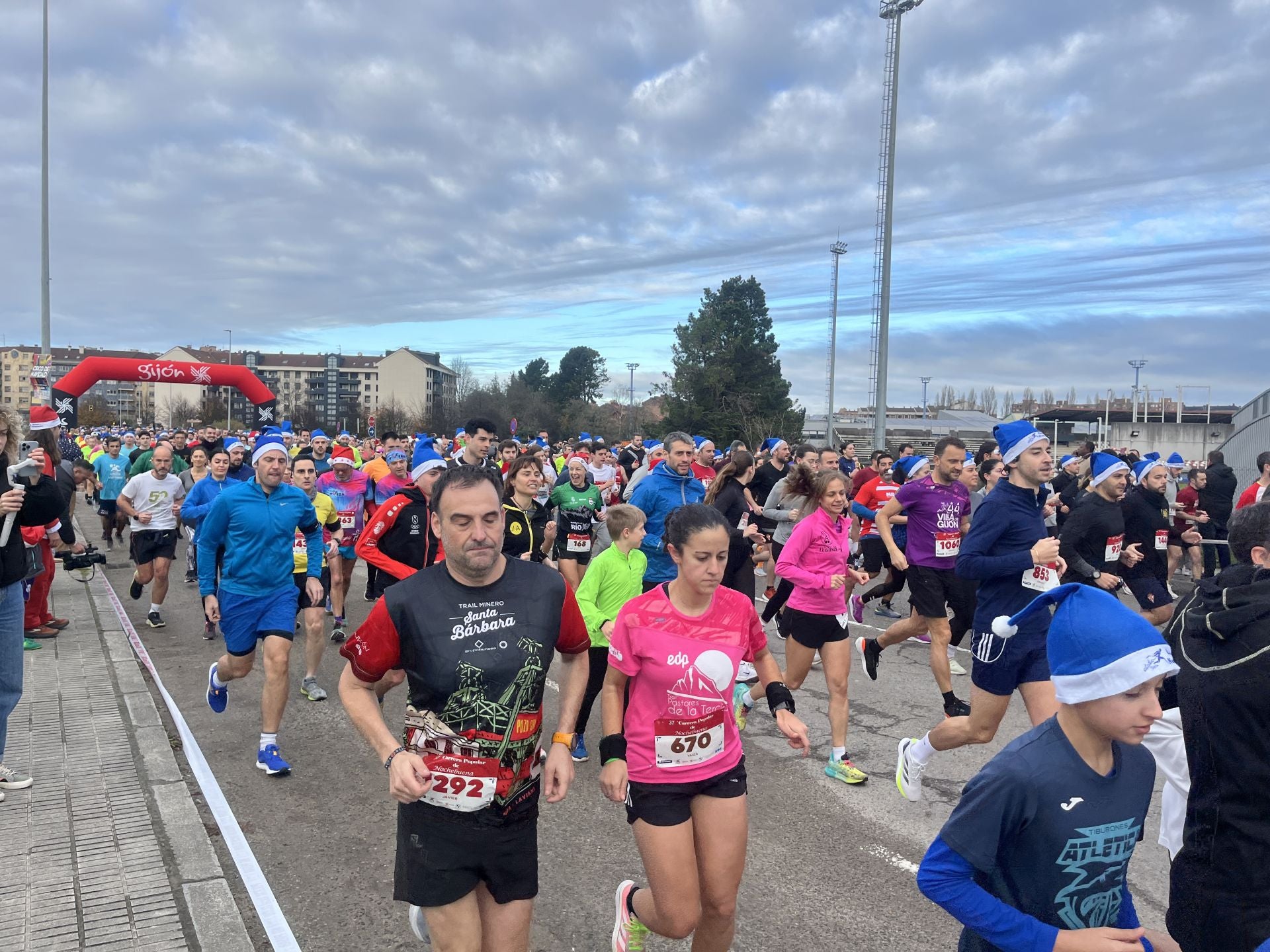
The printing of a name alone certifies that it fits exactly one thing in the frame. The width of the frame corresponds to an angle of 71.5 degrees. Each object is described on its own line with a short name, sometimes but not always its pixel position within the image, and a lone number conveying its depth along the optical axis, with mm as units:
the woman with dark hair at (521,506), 6184
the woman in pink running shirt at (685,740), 3191
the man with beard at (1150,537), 7691
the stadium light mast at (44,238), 18578
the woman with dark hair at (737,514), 7625
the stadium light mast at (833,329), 38769
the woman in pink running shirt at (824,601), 5648
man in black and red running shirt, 2688
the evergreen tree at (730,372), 52219
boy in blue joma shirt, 1995
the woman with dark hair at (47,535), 6223
